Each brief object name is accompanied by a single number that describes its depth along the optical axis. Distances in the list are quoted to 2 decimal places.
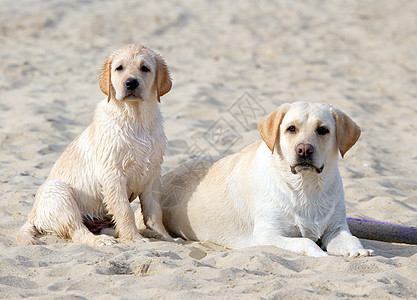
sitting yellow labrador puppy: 10.44
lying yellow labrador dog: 9.60
